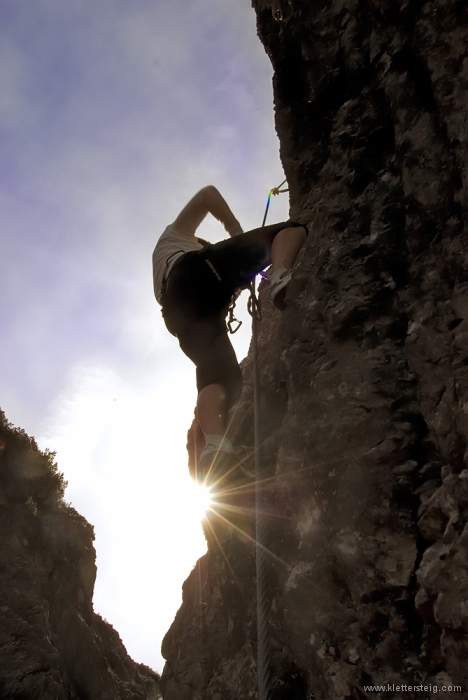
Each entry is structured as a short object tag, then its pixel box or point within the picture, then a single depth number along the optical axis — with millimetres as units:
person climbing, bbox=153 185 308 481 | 3092
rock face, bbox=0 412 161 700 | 11445
